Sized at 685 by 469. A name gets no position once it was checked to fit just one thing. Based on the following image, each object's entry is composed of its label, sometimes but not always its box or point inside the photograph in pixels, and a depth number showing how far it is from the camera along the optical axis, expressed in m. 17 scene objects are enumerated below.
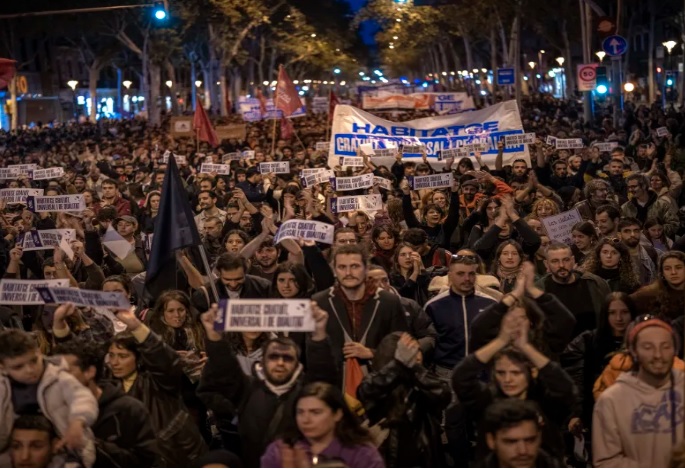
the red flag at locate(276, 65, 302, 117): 30.20
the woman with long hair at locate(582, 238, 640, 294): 9.14
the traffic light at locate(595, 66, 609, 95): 33.56
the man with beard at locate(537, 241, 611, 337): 8.33
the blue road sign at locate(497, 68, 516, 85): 40.53
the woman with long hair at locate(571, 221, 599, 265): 10.35
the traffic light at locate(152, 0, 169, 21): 21.08
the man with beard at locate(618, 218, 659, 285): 10.20
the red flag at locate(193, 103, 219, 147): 28.03
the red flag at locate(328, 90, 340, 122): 31.18
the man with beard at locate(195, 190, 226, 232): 13.97
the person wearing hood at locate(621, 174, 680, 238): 13.06
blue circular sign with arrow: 28.56
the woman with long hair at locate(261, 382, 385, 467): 5.60
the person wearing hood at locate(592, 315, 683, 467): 5.77
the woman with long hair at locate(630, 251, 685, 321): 7.89
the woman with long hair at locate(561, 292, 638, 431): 7.52
